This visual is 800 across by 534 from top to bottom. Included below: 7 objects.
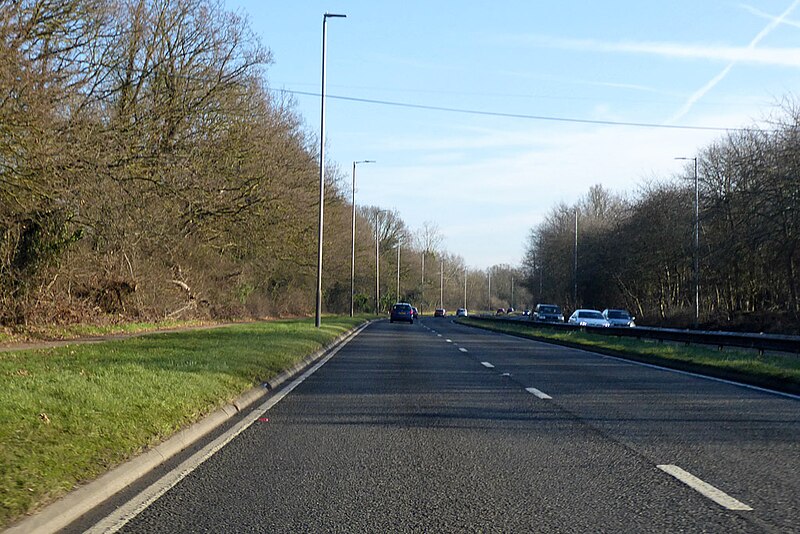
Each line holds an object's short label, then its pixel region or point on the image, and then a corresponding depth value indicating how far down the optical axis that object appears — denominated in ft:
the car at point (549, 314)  197.26
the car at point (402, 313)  224.12
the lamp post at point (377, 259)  264.31
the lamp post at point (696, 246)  138.82
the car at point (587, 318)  156.04
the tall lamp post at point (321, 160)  121.08
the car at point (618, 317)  161.17
